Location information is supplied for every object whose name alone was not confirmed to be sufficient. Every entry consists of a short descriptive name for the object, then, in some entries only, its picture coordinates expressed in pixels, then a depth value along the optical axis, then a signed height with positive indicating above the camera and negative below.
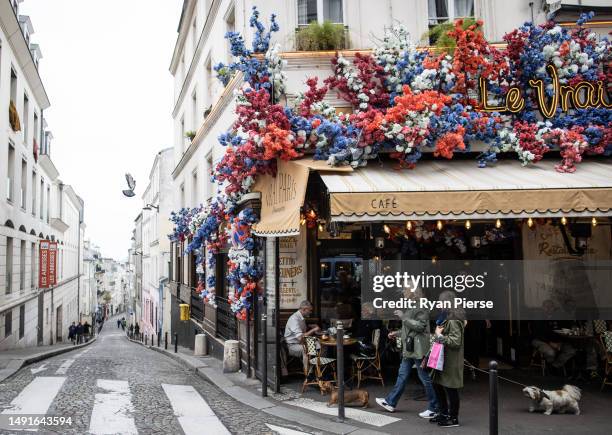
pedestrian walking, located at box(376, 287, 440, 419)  6.99 -1.17
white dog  7.18 -1.93
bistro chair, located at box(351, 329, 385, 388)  8.60 -1.65
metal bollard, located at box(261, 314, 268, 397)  8.46 -1.48
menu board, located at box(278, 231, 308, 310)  9.75 -0.12
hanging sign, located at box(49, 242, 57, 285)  25.38 +0.44
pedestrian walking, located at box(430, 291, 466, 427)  6.57 -1.27
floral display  8.66 +2.73
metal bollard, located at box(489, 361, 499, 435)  5.34 -1.42
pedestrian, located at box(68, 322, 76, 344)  36.58 -4.20
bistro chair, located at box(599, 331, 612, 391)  8.34 -1.47
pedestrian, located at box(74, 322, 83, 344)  35.85 -4.21
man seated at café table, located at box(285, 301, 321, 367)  8.90 -1.05
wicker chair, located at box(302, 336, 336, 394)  8.40 -1.52
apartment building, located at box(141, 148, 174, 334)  33.62 +2.01
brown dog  7.56 -1.90
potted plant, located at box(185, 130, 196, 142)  18.91 +4.78
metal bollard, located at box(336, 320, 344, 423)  6.95 -1.42
